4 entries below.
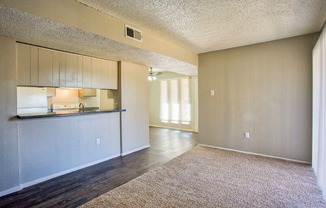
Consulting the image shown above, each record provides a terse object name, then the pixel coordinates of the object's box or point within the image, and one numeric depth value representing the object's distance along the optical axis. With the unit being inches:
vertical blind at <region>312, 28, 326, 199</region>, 88.9
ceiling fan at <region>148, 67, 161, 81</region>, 303.7
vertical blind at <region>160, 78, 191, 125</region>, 275.1
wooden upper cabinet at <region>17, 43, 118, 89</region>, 105.7
